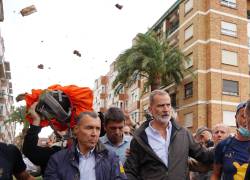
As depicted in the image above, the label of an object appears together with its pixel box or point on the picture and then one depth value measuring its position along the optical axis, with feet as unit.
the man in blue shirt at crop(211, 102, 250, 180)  12.55
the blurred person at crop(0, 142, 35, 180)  11.13
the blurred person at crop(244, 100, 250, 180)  7.62
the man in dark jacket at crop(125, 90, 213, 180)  12.62
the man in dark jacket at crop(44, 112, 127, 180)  10.78
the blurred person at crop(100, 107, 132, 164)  14.15
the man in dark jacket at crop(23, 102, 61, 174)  11.98
